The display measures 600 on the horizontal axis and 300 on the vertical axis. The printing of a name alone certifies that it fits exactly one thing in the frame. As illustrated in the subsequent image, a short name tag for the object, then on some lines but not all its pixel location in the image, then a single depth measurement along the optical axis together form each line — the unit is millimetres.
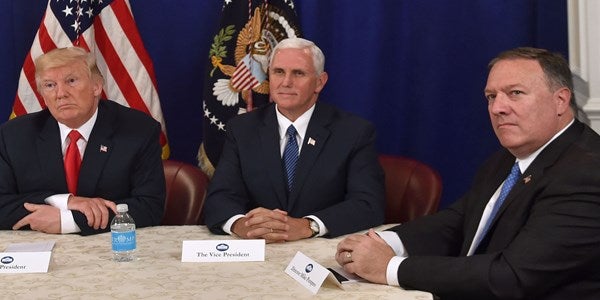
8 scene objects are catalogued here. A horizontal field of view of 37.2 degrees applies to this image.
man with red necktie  3691
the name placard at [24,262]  2801
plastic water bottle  2922
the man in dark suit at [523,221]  2594
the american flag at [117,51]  4965
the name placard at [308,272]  2527
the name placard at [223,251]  2898
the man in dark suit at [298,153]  3789
